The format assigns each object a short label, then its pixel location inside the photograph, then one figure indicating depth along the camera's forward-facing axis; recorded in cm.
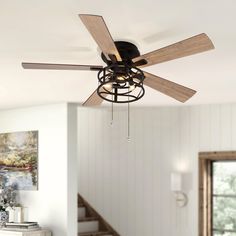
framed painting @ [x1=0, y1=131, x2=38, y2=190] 663
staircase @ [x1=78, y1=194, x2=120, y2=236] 762
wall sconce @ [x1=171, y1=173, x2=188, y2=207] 671
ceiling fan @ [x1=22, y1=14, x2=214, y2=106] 278
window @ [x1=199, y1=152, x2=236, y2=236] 647
